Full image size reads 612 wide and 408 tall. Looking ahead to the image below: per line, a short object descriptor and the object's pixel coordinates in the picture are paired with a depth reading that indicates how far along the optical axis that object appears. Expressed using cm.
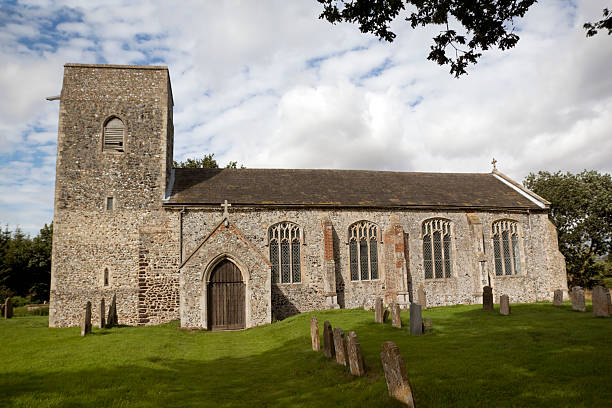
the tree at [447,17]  841
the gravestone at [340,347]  994
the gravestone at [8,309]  2478
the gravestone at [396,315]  1499
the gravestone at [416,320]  1329
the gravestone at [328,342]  1091
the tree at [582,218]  3625
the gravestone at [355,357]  884
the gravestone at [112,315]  1889
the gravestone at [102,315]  1821
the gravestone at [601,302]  1473
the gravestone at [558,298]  1986
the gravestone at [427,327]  1377
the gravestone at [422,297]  2205
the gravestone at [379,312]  1628
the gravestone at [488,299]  1903
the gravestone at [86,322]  1633
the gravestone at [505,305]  1725
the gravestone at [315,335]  1230
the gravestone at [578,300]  1722
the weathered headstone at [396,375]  666
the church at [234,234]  1962
